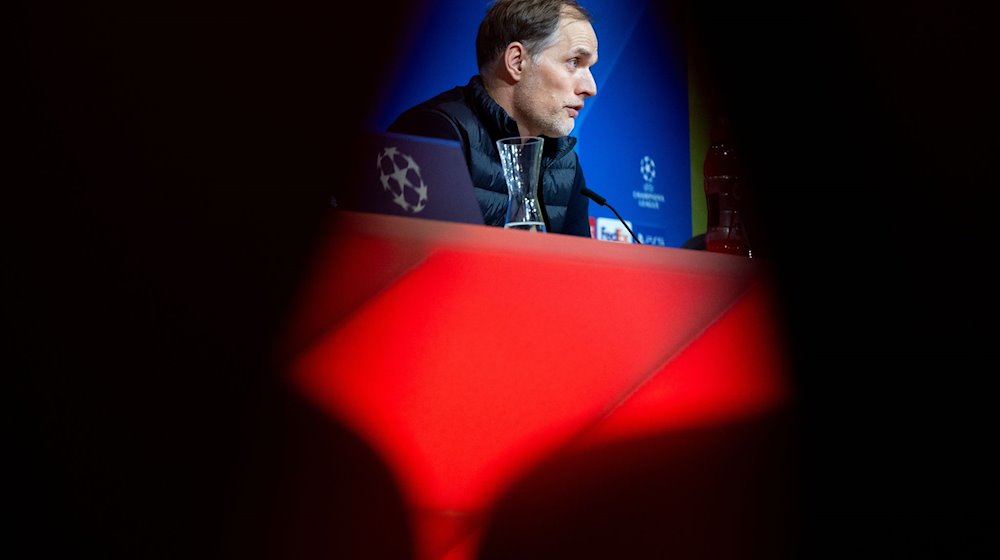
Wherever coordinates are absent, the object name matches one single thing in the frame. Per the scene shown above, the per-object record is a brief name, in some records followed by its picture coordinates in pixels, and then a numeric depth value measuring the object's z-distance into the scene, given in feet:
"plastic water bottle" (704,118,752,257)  10.31
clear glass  10.05
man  14.01
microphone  11.58
